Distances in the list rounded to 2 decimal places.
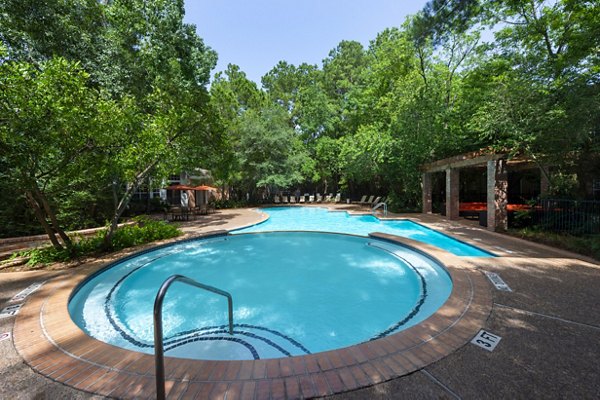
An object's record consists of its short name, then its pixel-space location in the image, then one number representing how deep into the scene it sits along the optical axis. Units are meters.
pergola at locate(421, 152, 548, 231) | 9.35
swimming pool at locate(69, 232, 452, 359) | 3.94
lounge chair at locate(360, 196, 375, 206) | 20.63
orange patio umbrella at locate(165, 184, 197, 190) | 16.38
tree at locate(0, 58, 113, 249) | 4.82
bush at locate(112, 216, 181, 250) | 7.91
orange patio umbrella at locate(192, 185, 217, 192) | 17.25
